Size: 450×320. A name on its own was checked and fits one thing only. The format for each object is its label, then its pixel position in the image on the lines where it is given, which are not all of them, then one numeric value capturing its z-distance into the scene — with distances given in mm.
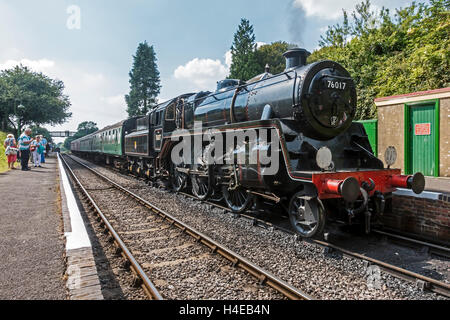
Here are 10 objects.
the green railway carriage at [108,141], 16516
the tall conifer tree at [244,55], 36406
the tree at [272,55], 39681
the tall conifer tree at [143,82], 47031
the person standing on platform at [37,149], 16625
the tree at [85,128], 93631
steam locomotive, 4699
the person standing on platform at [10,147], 13781
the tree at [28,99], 33938
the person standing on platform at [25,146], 13555
